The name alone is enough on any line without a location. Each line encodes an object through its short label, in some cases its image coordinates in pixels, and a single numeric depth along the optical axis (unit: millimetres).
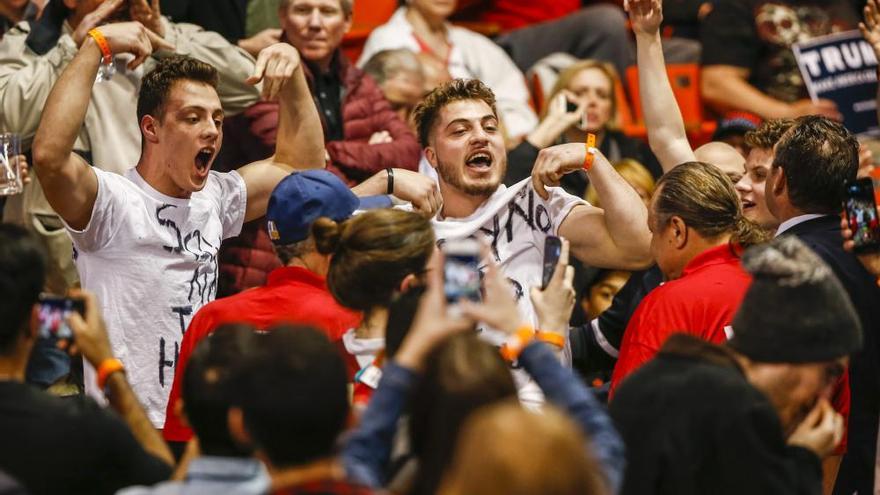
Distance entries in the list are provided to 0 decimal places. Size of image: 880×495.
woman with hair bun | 7793
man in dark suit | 9656
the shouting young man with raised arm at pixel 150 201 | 9531
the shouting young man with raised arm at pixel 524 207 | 10219
